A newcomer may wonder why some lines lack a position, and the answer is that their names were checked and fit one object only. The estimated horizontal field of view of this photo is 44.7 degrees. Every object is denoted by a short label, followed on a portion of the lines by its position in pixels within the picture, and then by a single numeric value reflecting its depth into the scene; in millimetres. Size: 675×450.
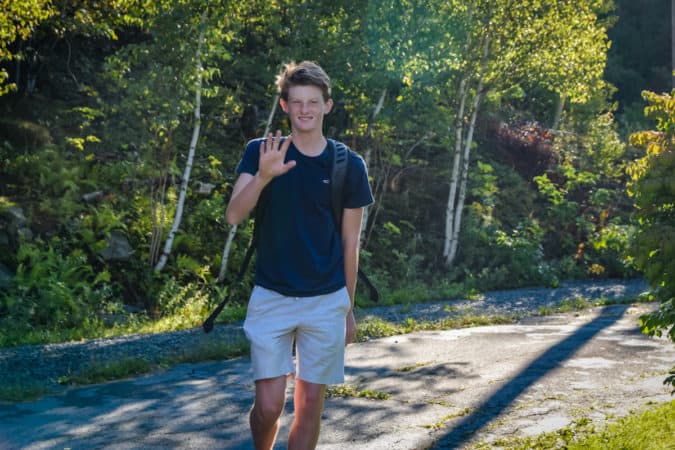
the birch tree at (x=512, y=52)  18172
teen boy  4066
